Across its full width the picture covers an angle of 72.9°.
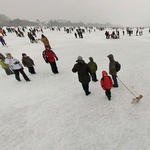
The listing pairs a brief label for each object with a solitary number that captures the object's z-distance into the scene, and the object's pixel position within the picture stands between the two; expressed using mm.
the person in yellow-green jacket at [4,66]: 6673
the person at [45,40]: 11172
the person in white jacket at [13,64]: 5277
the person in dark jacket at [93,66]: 4895
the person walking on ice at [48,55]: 5796
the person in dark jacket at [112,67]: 4202
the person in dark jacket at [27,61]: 6043
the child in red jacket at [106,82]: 3624
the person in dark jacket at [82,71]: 3703
